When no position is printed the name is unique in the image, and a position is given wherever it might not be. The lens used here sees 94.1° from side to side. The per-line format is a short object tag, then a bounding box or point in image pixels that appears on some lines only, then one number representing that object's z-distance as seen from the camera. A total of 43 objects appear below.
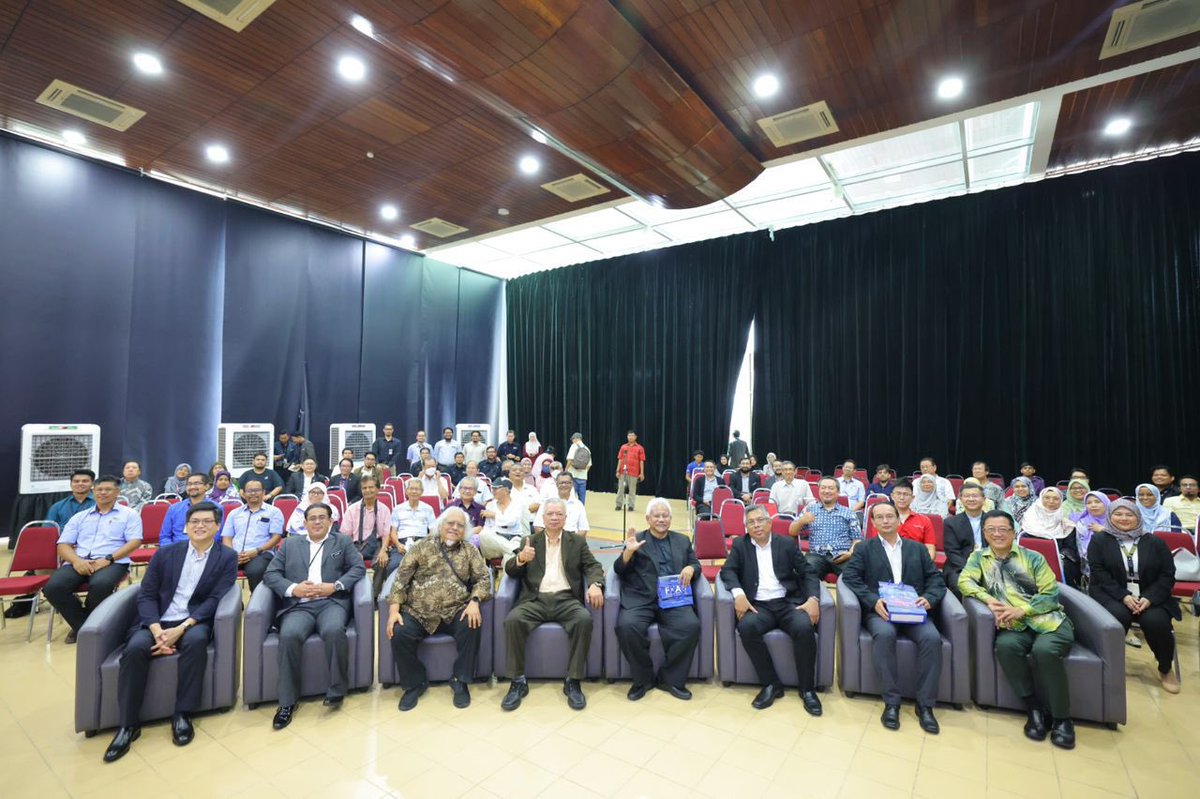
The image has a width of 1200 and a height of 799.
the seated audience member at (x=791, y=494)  5.91
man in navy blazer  2.77
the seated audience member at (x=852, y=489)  6.35
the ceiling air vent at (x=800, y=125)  5.83
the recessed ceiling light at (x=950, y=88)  5.24
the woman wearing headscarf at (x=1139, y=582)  3.40
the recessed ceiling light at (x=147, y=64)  5.11
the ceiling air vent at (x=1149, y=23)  4.26
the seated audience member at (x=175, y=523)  4.52
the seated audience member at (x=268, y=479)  6.77
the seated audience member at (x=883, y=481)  6.83
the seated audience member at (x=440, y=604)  3.26
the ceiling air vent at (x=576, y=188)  7.70
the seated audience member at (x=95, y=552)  3.95
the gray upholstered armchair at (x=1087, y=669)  2.84
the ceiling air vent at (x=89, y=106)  5.76
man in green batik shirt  2.83
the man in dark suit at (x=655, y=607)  3.35
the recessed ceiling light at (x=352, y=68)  5.11
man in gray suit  3.07
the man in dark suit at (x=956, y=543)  3.68
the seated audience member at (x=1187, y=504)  4.98
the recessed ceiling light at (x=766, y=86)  5.25
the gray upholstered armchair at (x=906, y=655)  3.10
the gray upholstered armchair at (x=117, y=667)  2.76
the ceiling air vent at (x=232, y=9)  4.35
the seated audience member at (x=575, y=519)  4.45
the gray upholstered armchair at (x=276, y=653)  3.10
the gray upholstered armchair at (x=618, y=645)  3.46
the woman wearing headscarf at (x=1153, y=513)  4.64
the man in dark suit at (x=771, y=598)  3.23
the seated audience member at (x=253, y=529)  4.34
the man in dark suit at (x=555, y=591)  3.32
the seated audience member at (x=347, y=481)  6.74
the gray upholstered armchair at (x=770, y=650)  3.30
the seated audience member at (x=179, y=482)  6.68
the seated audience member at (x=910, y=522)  3.98
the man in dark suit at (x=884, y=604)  3.01
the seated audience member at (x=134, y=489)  5.79
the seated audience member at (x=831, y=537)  4.16
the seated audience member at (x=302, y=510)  4.39
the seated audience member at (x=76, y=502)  4.47
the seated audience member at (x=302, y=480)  6.82
